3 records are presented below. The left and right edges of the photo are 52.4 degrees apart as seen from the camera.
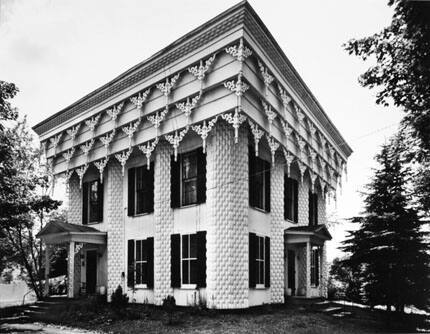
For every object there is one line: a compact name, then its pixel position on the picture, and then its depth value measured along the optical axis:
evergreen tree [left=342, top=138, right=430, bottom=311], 18.81
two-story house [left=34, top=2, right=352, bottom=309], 15.22
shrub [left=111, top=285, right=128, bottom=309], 16.86
